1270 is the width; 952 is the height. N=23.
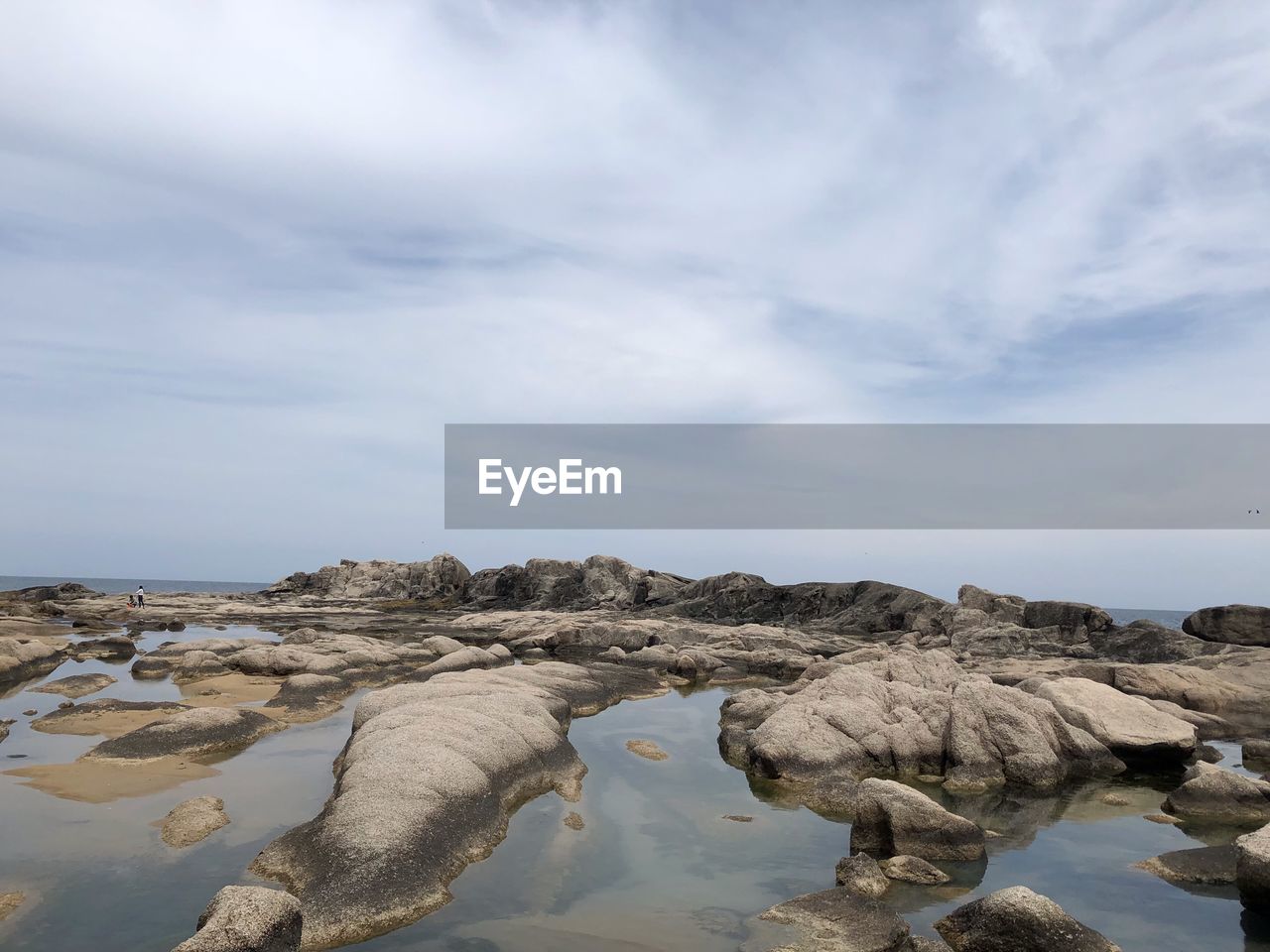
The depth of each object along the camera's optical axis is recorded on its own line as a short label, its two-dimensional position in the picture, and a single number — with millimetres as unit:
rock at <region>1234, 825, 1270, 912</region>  15016
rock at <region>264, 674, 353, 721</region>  32250
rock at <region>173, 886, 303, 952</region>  10406
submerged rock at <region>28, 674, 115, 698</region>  34688
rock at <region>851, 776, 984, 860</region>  17391
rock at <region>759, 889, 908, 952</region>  12844
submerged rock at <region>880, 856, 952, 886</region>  15984
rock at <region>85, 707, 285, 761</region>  23609
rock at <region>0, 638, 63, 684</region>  38281
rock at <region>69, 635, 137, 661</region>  48031
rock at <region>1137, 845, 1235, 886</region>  17009
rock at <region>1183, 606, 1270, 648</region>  49250
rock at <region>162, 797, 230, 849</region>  16891
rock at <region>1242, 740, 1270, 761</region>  28719
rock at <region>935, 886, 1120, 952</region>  12219
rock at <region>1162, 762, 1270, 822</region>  21984
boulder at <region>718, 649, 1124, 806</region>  25281
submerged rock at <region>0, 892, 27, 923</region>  13283
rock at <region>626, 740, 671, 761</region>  27906
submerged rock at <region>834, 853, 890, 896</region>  15391
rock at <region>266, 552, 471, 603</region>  125875
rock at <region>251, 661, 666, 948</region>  13594
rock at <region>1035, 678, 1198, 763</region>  28250
